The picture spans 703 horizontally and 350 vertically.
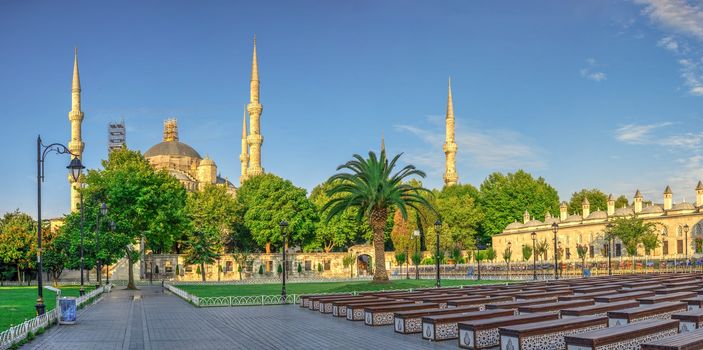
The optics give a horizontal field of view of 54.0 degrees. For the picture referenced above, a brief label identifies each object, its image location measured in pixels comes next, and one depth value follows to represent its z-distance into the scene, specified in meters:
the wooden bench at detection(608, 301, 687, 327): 16.20
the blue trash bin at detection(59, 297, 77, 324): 22.98
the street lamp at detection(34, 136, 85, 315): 21.34
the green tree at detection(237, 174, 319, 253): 81.62
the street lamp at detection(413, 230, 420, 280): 76.72
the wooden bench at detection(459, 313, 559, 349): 15.57
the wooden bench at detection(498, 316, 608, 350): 14.17
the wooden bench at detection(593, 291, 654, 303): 21.80
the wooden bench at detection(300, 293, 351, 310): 28.75
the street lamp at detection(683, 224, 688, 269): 66.25
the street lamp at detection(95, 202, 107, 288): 38.78
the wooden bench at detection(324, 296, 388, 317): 24.08
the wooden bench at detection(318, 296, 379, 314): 25.80
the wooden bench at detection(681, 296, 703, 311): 19.16
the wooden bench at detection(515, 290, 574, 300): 24.64
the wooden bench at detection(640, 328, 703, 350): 10.71
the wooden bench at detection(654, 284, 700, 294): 25.39
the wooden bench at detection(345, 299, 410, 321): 22.72
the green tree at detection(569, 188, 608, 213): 100.42
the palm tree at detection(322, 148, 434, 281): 39.62
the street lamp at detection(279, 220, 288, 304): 31.83
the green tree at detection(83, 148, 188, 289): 51.50
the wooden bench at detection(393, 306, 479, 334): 18.80
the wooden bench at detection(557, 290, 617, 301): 22.66
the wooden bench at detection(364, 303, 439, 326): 20.80
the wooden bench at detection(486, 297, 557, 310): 20.22
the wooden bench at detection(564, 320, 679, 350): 12.55
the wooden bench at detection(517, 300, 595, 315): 18.88
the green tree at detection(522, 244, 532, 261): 72.94
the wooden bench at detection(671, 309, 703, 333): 14.70
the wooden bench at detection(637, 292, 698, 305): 19.81
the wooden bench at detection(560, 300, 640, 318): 17.25
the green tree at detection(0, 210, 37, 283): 60.06
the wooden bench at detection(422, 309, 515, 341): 17.25
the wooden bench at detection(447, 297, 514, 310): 22.33
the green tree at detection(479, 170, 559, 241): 95.81
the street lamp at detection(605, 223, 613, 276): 66.94
